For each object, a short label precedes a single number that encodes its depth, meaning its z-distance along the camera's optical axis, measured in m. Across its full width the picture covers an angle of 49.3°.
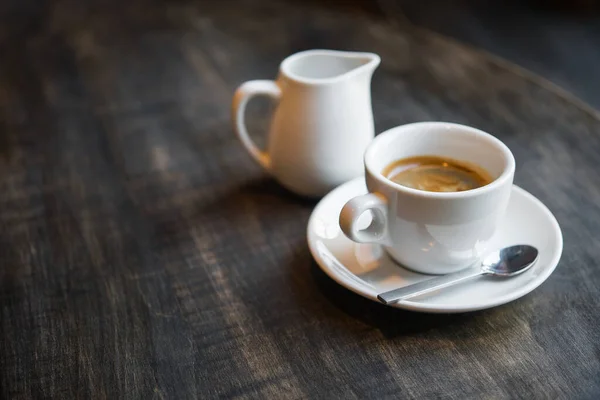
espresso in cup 0.64
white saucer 0.58
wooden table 0.55
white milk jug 0.73
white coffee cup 0.57
